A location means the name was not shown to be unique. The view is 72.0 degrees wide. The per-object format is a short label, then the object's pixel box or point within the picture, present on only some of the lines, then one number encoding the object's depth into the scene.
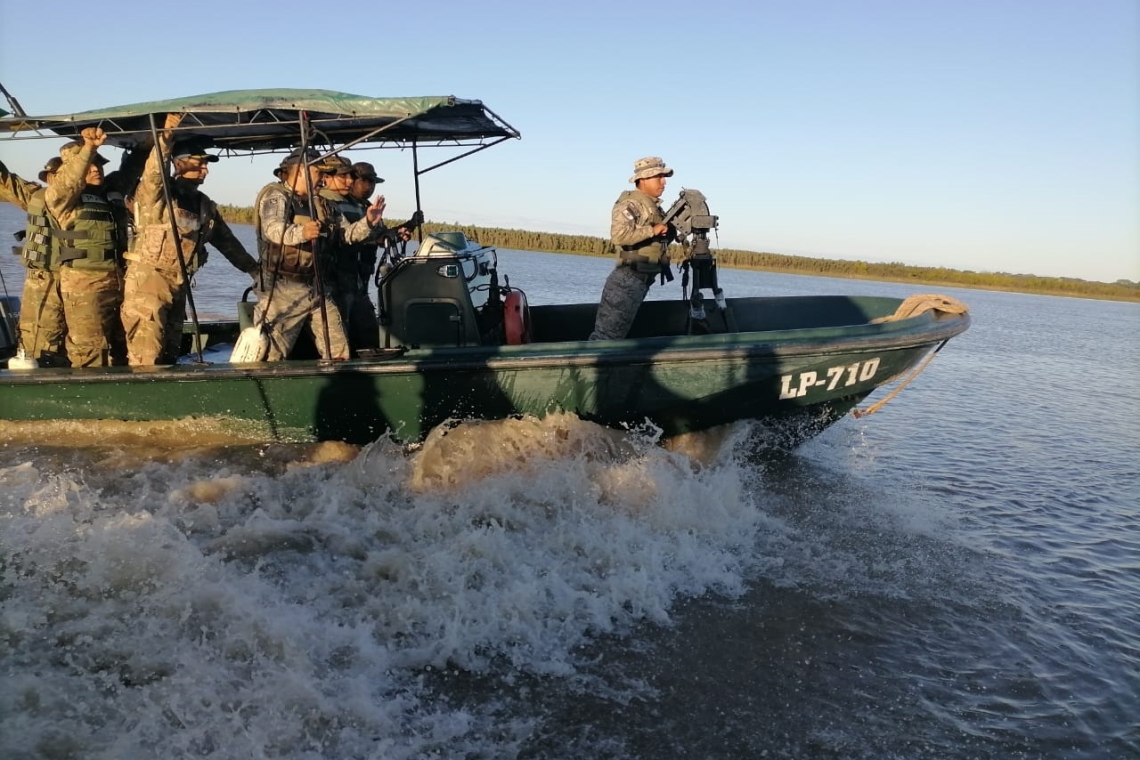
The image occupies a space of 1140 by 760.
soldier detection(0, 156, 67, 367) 5.87
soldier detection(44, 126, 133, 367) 5.86
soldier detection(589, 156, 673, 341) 6.09
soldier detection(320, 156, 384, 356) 5.98
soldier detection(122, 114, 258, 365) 5.59
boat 5.49
